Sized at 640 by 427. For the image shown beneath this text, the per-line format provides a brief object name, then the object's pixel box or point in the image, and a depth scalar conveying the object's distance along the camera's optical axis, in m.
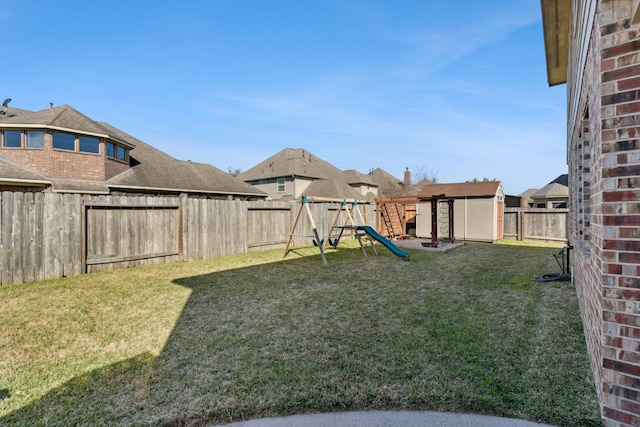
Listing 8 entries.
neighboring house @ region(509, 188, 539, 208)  25.33
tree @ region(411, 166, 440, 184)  48.78
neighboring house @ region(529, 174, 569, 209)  21.70
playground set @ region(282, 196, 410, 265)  8.66
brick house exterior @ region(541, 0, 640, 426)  1.73
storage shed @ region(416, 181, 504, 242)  13.50
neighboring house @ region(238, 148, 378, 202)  26.39
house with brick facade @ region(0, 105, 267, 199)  12.98
